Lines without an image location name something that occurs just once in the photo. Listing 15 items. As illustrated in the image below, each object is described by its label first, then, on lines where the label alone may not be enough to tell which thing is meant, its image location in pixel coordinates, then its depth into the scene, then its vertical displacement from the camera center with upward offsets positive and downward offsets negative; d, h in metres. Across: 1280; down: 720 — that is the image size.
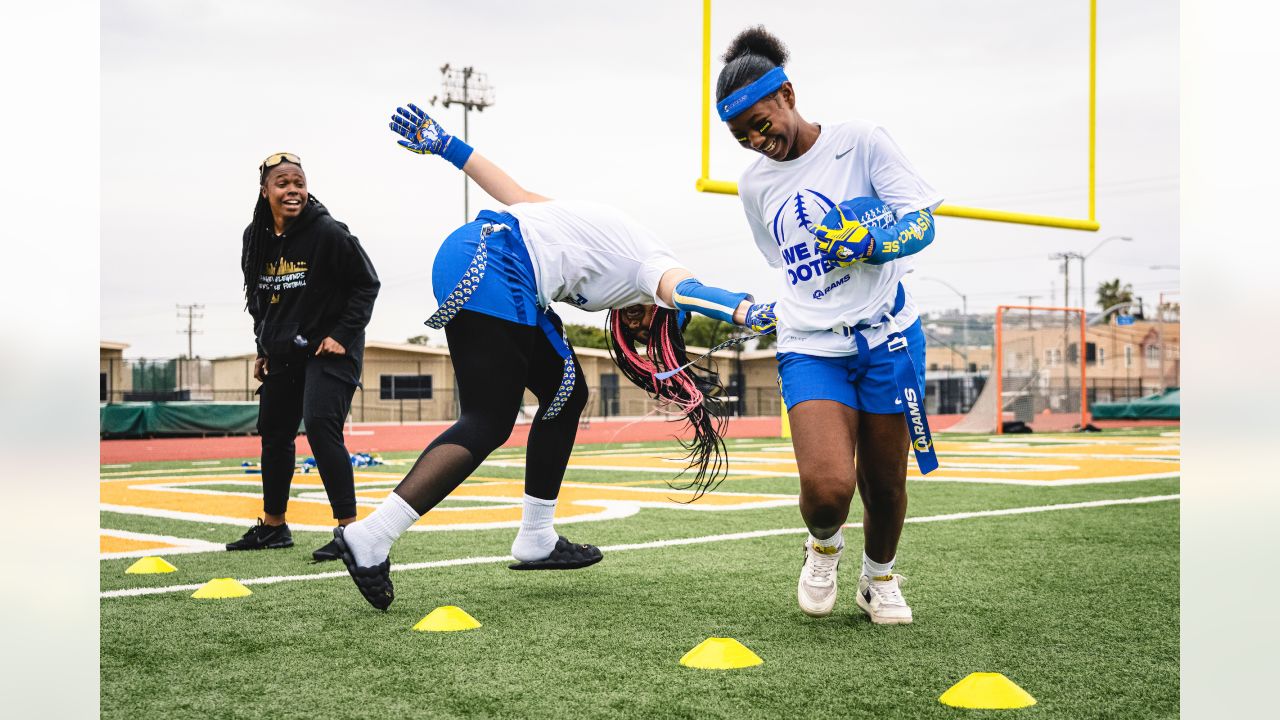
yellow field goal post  10.84 +1.72
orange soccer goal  20.92 -0.21
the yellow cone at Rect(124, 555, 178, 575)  4.56 -0.87
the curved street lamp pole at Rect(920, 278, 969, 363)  35.41 +0.86
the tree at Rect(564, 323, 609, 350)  48.44 +0.91
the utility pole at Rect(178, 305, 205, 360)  71.88 +2.15
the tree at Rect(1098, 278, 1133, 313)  87.75 +4.87
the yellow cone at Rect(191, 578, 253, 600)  3.96 -0.83
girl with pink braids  3.63 +0.09
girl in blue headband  3.41 +0.12
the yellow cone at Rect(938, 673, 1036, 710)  2.51 -0.77
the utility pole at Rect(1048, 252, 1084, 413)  22.14 -0.40
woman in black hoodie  5.06 +0.15
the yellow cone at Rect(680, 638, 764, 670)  2.90 -0.79
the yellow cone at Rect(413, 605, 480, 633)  3.40 -0.81
